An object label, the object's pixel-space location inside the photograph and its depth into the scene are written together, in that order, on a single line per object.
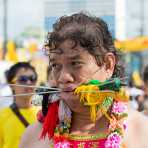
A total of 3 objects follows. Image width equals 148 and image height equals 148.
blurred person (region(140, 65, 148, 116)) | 5.39
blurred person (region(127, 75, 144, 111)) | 8.61
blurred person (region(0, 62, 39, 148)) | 4.79
